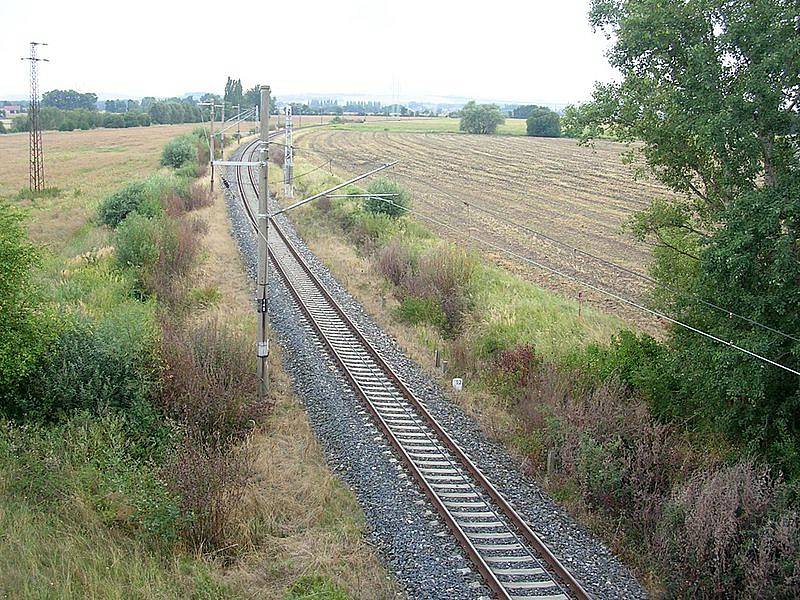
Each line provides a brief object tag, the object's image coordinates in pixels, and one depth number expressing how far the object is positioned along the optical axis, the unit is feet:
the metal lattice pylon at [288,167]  126.41
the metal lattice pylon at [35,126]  160.25
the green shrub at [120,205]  117.19
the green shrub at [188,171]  177.76
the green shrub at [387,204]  123.86
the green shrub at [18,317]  45.29
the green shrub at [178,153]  212.43
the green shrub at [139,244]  80.59
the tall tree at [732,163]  41.60
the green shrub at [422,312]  78.84
